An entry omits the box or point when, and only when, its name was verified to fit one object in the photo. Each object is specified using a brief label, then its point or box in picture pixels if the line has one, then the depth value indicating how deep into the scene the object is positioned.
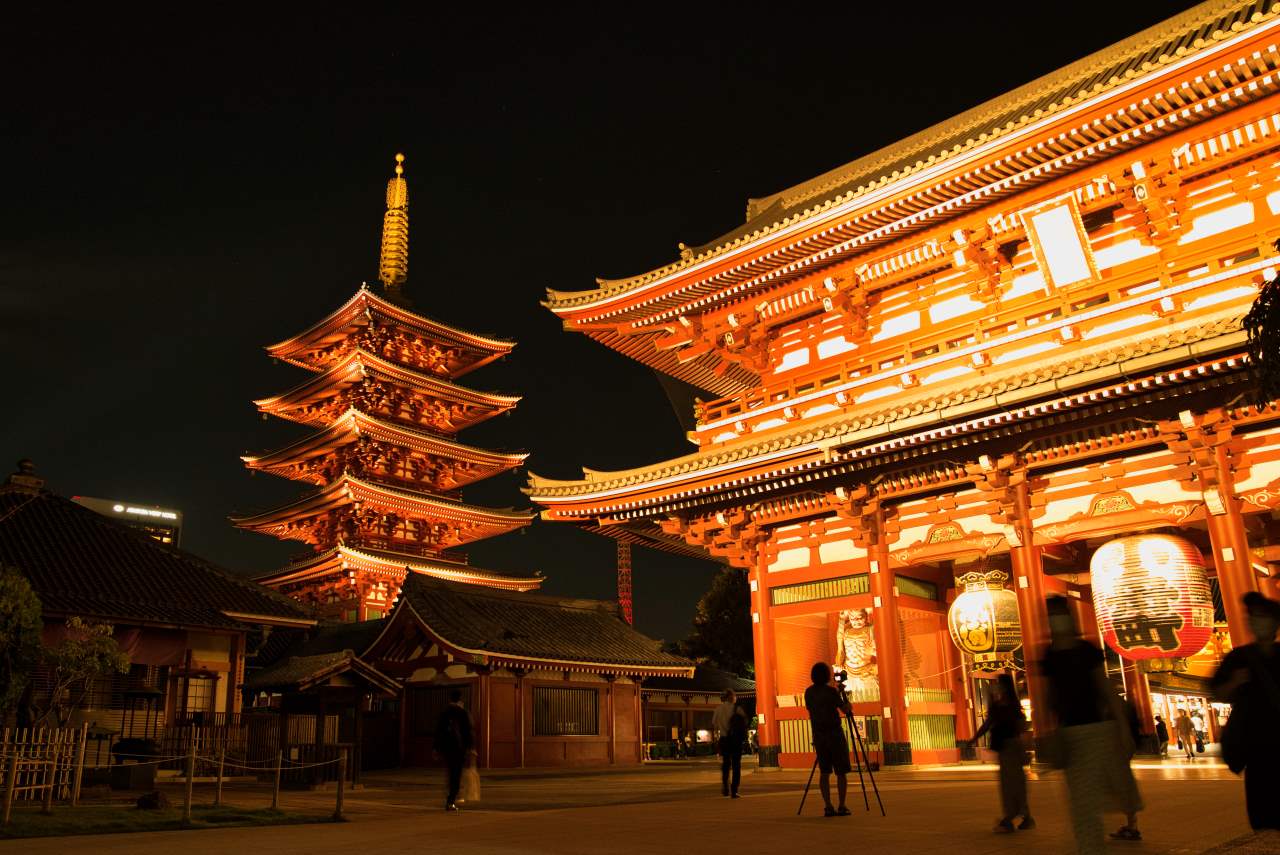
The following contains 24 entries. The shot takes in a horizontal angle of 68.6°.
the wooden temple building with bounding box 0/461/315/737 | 19.72
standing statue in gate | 18.88
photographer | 9.88
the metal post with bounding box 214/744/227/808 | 13.00
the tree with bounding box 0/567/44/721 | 13.05
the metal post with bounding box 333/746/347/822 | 11.58
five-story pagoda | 43.11
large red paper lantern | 13.37
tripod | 10.02
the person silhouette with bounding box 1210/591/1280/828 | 5.07
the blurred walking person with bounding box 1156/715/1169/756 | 20.66
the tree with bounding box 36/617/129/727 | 15.61
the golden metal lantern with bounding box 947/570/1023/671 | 16.09
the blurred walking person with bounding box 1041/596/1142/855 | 5.33
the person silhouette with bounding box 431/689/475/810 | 12.91
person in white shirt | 12.97
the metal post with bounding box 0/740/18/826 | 10.60
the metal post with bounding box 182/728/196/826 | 10.69
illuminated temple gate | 14.13
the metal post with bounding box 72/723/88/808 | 13.27
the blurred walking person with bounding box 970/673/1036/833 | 8.01
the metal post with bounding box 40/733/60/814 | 12.23
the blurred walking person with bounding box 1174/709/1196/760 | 22.27
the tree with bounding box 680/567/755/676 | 45.59
